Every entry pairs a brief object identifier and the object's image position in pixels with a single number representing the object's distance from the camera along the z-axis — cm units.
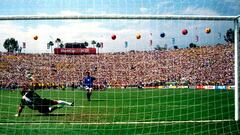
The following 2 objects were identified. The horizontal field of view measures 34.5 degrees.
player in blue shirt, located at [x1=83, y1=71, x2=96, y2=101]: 1813
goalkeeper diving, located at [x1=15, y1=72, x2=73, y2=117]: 1195
